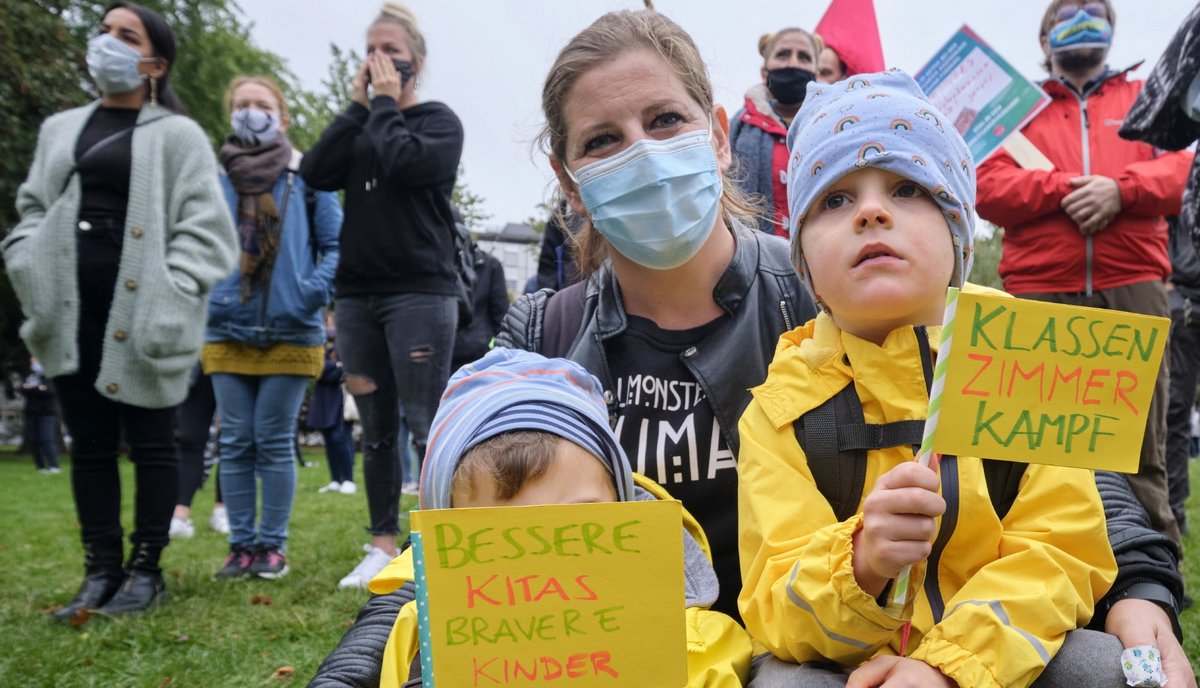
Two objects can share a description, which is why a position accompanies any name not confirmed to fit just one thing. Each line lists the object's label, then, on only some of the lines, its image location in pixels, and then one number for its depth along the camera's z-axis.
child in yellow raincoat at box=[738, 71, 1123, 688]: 1.22
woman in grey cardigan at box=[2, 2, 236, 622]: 3.18
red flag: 2.35
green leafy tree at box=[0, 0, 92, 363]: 13.70
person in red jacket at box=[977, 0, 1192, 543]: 3.11
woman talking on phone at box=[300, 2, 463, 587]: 3.57
